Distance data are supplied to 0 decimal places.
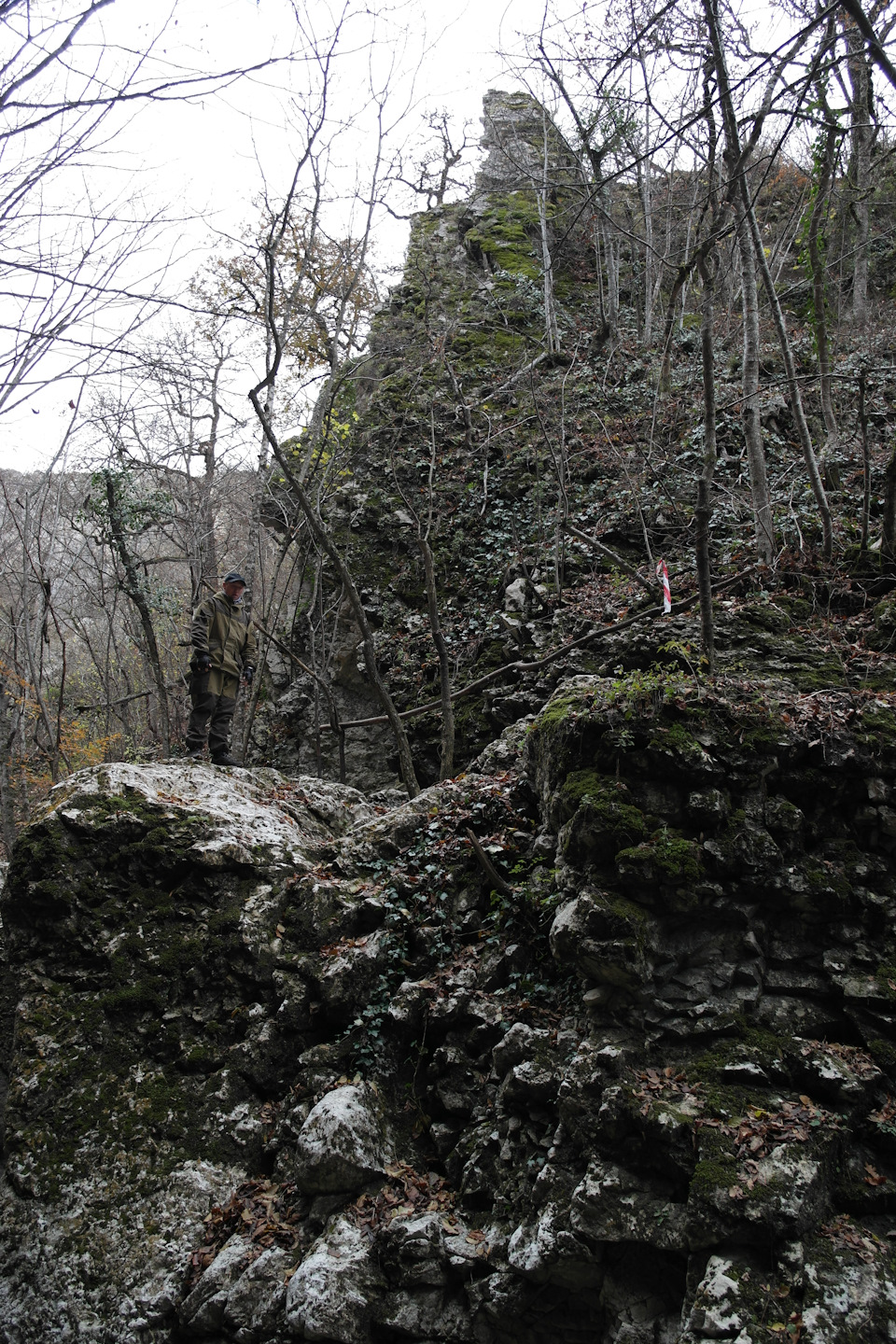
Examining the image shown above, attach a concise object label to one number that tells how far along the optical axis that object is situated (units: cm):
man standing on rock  649
